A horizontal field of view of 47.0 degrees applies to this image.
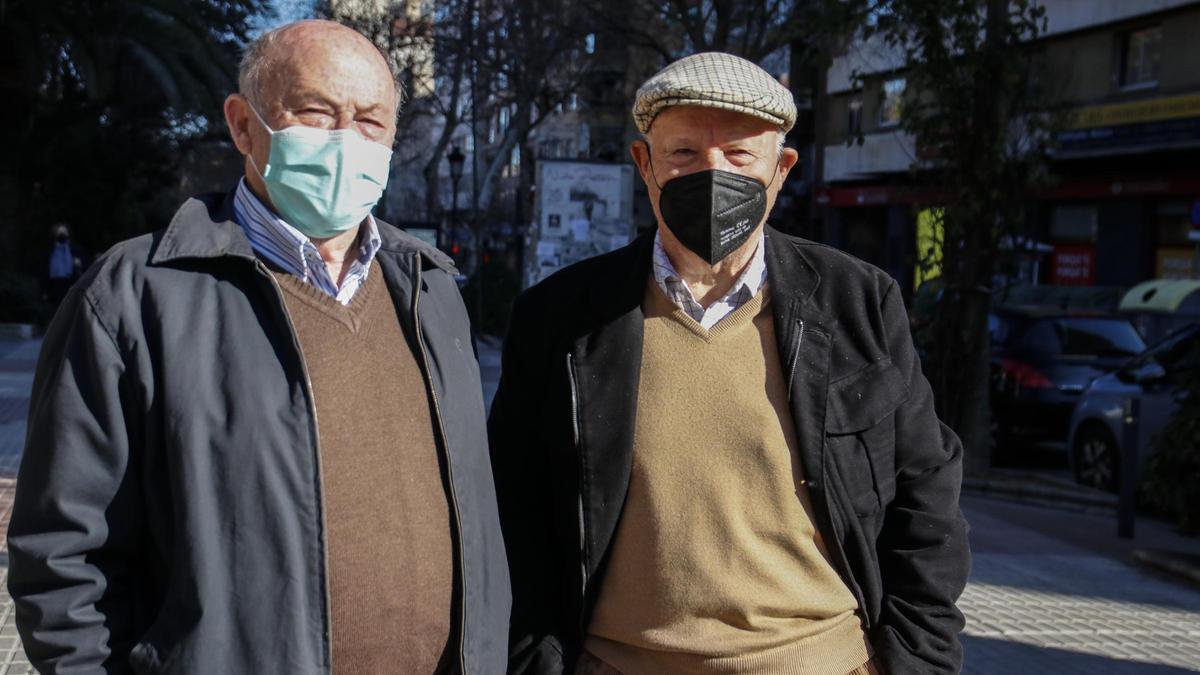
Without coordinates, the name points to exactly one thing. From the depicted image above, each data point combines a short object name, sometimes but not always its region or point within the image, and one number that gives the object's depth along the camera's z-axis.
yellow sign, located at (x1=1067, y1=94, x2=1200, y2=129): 26.05
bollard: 9.85
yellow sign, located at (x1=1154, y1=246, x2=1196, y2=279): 27.28
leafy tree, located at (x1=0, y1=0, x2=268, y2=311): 24.36
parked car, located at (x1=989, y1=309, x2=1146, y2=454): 14.15
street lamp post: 31.36
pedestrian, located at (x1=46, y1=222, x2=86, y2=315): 24.61
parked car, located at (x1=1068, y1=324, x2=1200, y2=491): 11.13
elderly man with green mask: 2.23
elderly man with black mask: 2.65
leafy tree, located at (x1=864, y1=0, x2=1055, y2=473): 12.38
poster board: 19.11
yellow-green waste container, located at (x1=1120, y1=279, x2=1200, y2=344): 12.61
